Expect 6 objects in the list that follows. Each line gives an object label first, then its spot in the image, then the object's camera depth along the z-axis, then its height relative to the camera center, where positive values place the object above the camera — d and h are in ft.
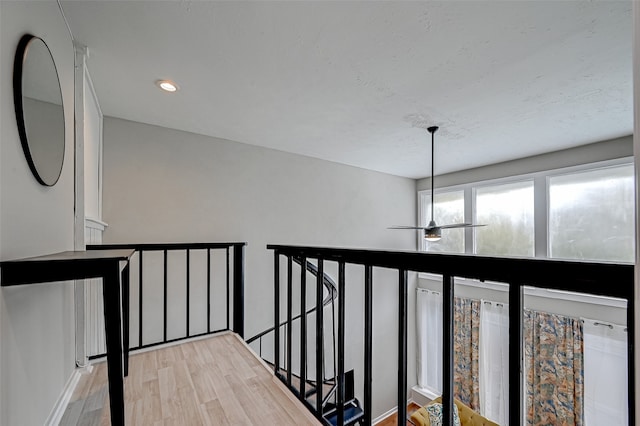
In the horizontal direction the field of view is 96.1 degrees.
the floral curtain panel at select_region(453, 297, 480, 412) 14.99 -7.42
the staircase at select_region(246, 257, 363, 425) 5.61 -6.34
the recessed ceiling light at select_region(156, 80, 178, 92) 7.63 +3.48
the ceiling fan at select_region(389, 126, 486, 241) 10.61 -0.62
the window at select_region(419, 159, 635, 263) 11.51 +0.01
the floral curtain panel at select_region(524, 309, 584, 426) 11.50 -6.54
